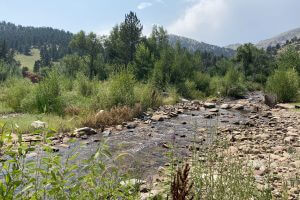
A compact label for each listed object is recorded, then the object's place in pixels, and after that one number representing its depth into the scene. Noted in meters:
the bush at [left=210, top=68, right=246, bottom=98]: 24.84
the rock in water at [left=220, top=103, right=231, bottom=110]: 14.71
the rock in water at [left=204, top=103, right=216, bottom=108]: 14.97
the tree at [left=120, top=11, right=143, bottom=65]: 36.53
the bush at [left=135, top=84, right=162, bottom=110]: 12.56
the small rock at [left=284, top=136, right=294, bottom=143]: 7.10
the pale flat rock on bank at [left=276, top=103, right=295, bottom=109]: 14.39
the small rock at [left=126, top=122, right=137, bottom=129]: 9.29
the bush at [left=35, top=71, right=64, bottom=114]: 11.08
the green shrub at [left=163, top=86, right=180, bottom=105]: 16.39
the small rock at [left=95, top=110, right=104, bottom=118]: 9.56
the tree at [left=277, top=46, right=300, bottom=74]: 25.88
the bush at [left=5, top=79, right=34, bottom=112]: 12.47
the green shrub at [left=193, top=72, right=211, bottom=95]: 27.88
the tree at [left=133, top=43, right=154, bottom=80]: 28.98
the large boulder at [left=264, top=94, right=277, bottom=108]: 16.15
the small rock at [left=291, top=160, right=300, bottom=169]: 4.79
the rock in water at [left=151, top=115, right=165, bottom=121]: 10.63
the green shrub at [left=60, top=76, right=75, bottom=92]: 16.66
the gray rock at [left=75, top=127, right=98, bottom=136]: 8.21
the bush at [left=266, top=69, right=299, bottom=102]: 17.74
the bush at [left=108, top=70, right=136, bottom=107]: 11.63
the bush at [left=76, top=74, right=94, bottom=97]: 14.72
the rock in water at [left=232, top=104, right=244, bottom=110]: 14.79
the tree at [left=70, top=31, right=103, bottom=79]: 39.24
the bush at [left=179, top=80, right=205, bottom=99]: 23.58
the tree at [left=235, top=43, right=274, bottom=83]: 40.75
